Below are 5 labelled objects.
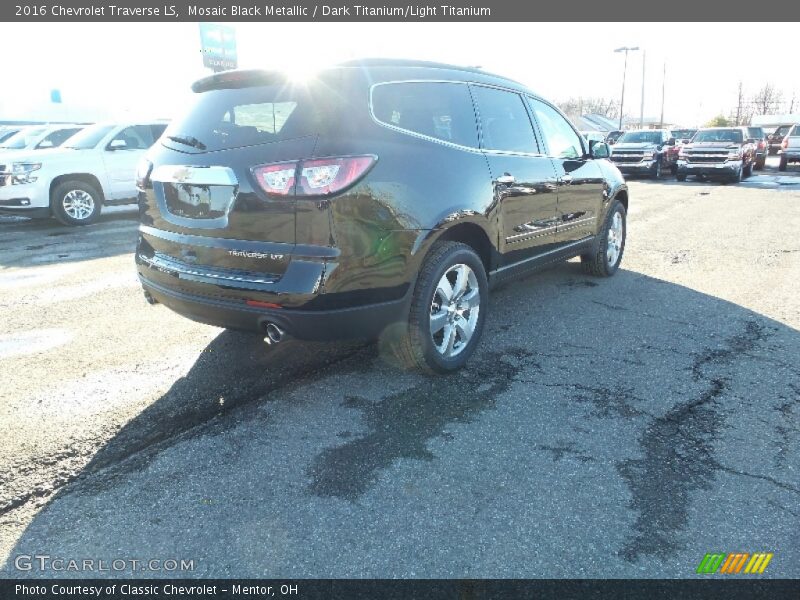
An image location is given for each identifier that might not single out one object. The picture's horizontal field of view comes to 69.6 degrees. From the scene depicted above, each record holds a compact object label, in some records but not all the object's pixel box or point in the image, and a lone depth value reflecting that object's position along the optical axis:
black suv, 2.88
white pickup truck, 23.95
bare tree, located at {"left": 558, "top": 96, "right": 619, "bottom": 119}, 101.22
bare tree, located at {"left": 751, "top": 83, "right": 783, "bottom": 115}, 84.44
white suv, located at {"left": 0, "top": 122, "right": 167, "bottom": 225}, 9.85
